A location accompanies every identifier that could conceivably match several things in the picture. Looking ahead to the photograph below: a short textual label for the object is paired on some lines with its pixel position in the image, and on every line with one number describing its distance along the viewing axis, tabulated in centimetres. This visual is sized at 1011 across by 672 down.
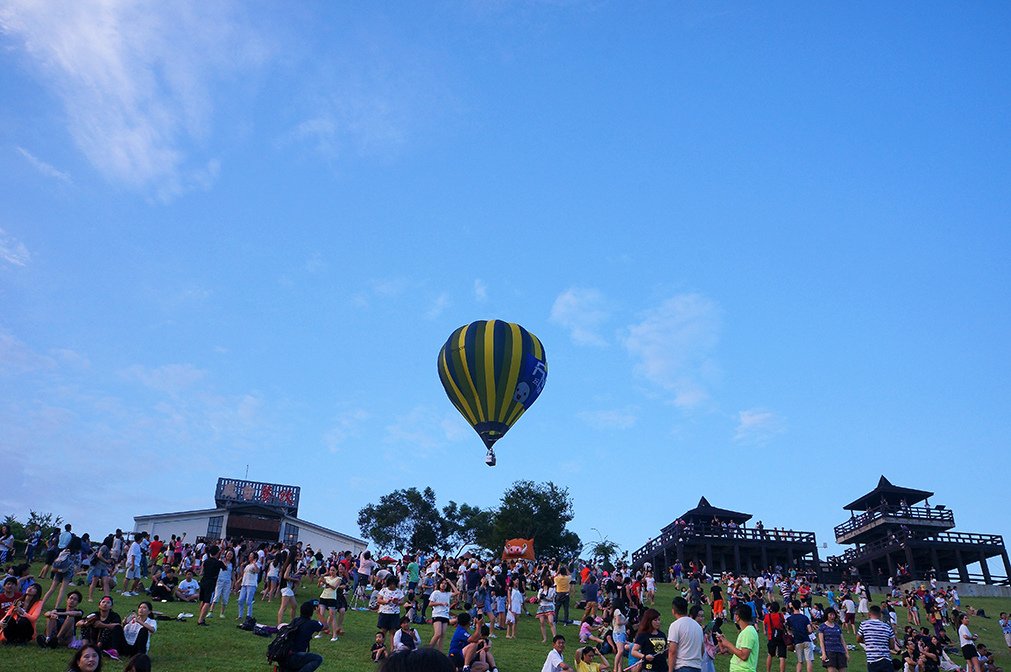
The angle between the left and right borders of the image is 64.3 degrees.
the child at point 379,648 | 1630
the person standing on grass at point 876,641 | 1412
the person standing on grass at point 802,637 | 1811
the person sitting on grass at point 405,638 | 1528
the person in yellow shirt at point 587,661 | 1560
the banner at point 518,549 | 3959
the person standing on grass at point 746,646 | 1152
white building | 5531
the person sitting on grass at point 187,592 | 2316
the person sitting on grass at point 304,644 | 1194
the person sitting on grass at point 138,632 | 1505
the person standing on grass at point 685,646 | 1080
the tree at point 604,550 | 7144
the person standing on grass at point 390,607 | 1702
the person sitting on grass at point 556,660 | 1451
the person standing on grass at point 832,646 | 1518
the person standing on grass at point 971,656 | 1917
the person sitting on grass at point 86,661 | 1001
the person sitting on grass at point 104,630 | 1488
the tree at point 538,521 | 6456
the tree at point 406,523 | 7050
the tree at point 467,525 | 6869
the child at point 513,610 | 2268
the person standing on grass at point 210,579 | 1936
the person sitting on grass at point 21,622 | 1498
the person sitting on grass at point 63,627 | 1510
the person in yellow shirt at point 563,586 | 2409
